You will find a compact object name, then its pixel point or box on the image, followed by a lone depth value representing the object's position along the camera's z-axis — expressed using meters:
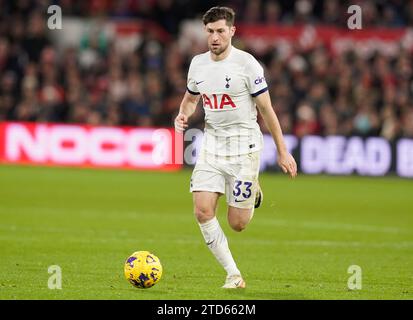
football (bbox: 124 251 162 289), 9.96
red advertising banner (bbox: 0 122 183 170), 26.22
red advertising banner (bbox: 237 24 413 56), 30.38
